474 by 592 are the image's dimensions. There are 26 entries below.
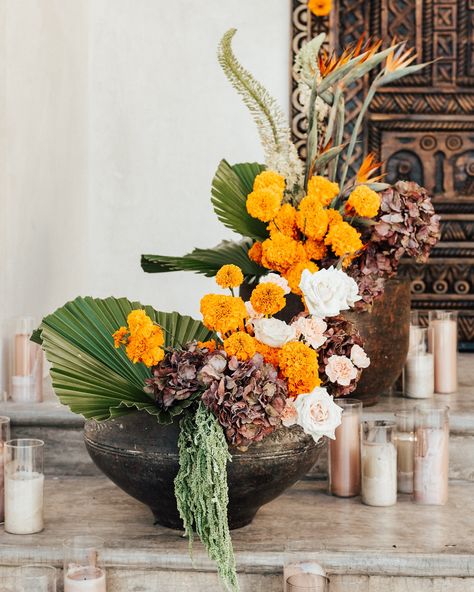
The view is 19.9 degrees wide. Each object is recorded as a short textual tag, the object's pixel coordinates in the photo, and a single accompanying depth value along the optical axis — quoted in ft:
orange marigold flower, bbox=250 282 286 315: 5.88
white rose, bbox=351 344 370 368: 6.03
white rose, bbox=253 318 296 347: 5.87
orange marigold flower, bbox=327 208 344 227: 6.60
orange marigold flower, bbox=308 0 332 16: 8.23
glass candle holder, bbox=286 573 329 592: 5.41
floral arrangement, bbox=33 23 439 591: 5.72
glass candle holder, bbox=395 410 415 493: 6.90
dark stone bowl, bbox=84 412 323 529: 5.98
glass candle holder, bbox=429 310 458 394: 7.95
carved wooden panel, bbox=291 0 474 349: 9.99
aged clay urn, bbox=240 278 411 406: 7.29
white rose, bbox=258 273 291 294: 6.16
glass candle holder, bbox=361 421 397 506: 6.73
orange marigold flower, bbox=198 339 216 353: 5.87
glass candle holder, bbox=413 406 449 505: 6.73
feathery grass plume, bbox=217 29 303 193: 6.90
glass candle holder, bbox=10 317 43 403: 7.58
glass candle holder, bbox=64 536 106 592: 5.60
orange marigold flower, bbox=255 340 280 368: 5.93
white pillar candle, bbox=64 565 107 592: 5.62
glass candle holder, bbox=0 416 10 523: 6.50
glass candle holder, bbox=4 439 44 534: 6.33
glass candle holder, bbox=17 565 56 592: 5.41
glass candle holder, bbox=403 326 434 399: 7.82
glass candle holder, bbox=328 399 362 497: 6.90
